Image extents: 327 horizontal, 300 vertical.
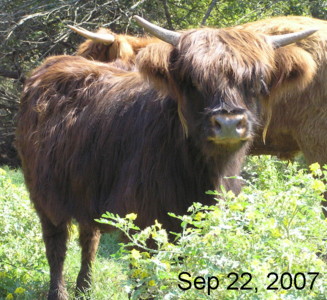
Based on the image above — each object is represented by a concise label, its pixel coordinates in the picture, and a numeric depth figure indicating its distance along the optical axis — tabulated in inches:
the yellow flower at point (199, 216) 129.1
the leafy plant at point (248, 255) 116.1
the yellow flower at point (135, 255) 122.1
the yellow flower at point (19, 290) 211.8
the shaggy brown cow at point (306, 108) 232.8
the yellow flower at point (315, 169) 131.5
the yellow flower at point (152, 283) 122.3
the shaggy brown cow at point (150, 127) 165.2
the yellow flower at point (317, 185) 125.9
